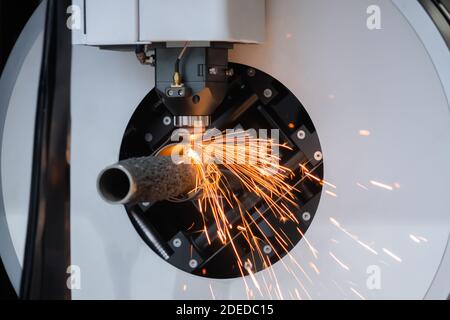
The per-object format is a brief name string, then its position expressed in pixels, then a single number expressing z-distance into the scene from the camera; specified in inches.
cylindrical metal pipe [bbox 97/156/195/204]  58.5
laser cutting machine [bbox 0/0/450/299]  69.1
